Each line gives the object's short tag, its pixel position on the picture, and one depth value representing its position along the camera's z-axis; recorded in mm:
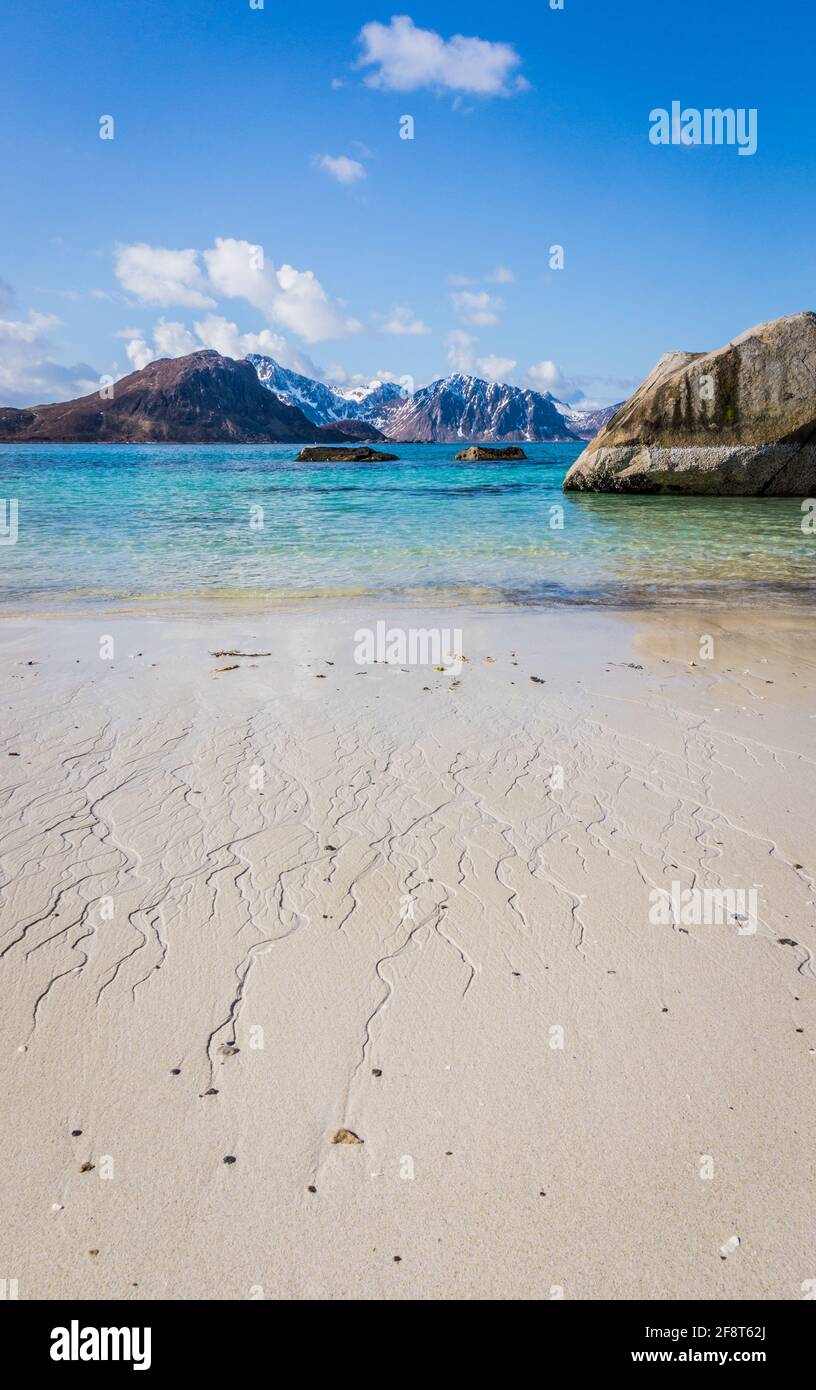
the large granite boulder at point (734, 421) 25922
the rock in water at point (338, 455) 77750
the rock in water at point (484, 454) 82688
